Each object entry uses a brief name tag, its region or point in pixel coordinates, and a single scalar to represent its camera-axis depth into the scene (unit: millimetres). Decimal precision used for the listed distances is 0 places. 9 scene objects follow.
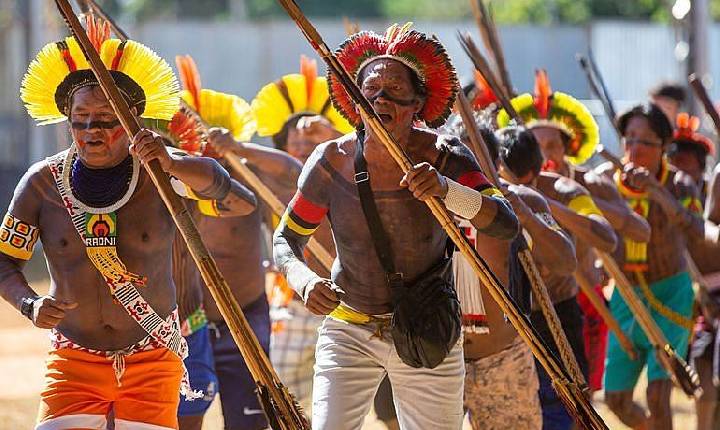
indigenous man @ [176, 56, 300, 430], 15977
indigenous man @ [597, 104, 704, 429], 18234
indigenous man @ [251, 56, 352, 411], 17594
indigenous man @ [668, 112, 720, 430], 19094
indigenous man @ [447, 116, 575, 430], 13492
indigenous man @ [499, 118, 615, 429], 14727
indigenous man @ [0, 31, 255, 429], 11531
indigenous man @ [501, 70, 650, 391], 16828
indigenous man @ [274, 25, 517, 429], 11492
